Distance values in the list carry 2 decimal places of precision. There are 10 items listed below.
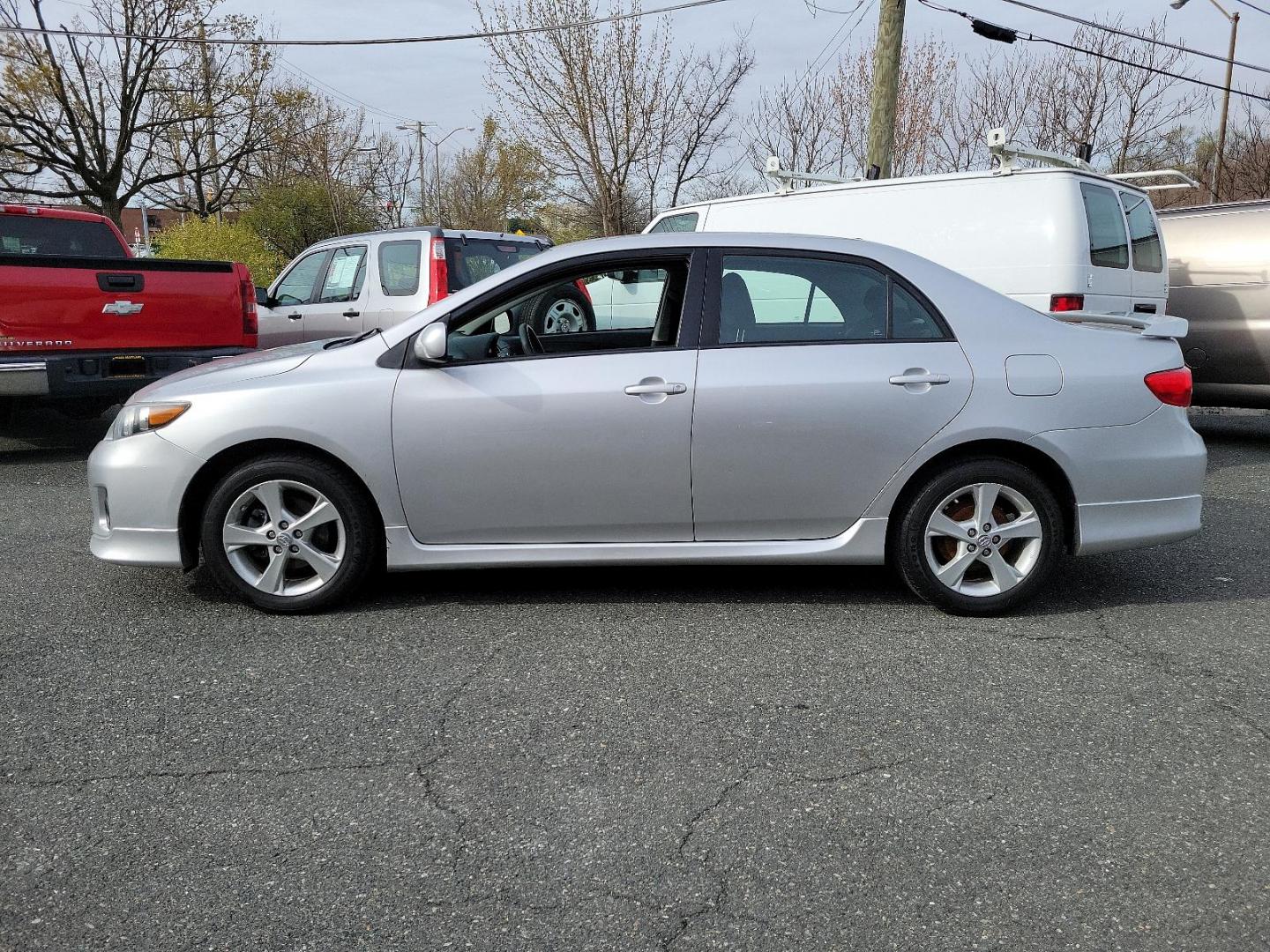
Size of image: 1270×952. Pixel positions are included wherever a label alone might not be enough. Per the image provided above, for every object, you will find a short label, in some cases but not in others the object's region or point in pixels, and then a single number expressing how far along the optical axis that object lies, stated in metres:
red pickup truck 7.82
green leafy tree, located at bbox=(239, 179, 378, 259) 31.94
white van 7.99
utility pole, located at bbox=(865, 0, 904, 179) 13.67
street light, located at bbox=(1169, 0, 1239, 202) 26.00
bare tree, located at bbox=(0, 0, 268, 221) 27.23
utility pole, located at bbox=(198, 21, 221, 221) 28.86
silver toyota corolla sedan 4.47
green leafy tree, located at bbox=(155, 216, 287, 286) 24.94
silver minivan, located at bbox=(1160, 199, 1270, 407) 8.98
